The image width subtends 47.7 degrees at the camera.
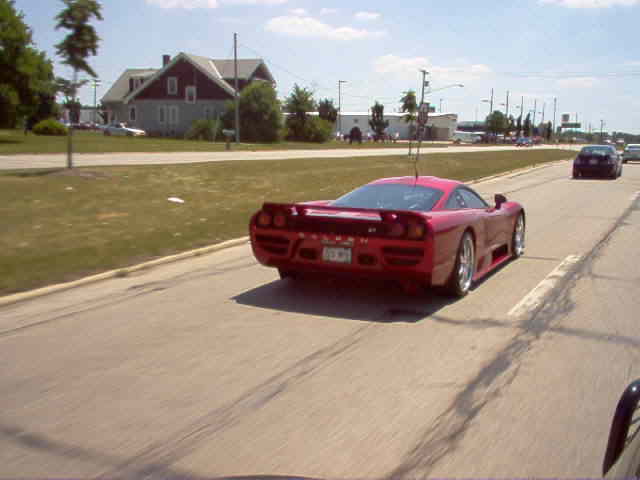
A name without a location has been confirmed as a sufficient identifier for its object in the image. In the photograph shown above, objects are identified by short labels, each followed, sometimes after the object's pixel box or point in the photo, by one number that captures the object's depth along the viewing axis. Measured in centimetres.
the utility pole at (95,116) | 12568
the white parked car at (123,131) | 6768
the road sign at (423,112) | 2900
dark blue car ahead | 2933
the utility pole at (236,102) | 5383
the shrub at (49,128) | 5338
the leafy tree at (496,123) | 13088
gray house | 6831
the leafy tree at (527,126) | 15136
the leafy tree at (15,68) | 4162
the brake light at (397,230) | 678
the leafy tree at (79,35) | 1705
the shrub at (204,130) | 6038
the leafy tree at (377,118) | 9892
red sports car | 678
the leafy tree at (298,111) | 6812
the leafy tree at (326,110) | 8731
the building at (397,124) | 13900
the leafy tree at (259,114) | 6088
